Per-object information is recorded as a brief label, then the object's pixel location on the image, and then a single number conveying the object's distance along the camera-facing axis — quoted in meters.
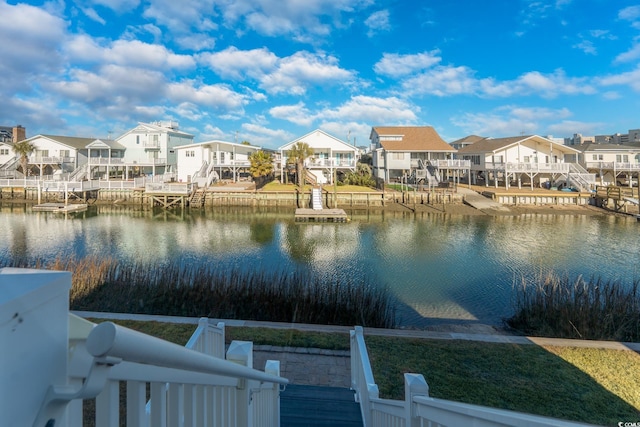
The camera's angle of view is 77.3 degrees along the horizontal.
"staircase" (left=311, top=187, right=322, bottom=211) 37.53
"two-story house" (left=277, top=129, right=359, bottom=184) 48.62
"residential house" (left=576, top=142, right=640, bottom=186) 47.91
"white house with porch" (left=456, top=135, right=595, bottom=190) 46.00
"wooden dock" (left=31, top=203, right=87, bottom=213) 37.13
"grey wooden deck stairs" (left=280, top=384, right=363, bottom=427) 4.94
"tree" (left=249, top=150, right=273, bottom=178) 46.06
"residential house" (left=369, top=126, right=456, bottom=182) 48.78
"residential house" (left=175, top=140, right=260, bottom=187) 47.84
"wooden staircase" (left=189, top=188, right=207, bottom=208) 42.00
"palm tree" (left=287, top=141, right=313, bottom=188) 44.56
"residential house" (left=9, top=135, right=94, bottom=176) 50.03
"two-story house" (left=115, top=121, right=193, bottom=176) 51.50
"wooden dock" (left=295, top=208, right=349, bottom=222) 34.41
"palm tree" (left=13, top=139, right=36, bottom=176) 47.88
